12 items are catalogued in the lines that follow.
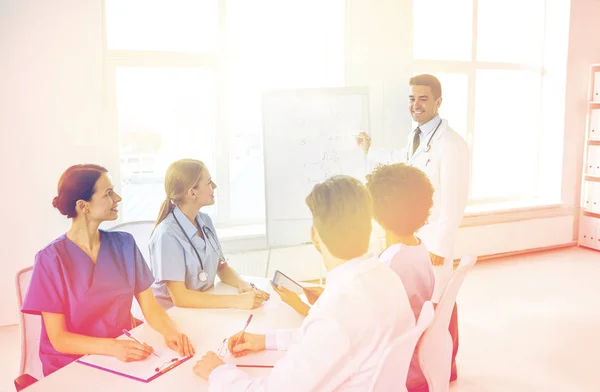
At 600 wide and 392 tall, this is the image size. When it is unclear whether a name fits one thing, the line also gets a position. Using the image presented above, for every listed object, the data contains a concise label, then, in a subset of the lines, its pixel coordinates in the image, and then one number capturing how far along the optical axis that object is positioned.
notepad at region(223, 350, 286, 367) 1.49
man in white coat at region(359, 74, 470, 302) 2.90
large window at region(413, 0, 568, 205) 5.17
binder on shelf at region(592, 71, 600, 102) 5.37
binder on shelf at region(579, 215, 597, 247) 5.64
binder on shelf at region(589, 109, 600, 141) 5.38
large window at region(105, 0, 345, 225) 3.93
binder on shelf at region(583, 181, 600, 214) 5.47
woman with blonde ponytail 1.99
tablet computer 1.99
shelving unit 5.39
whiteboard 3.43
